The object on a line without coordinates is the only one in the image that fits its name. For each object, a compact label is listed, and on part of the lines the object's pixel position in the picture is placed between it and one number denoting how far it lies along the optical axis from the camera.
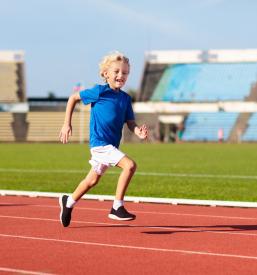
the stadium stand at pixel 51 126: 65.31
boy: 7.46
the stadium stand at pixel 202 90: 64.06
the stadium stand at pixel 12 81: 70.31
